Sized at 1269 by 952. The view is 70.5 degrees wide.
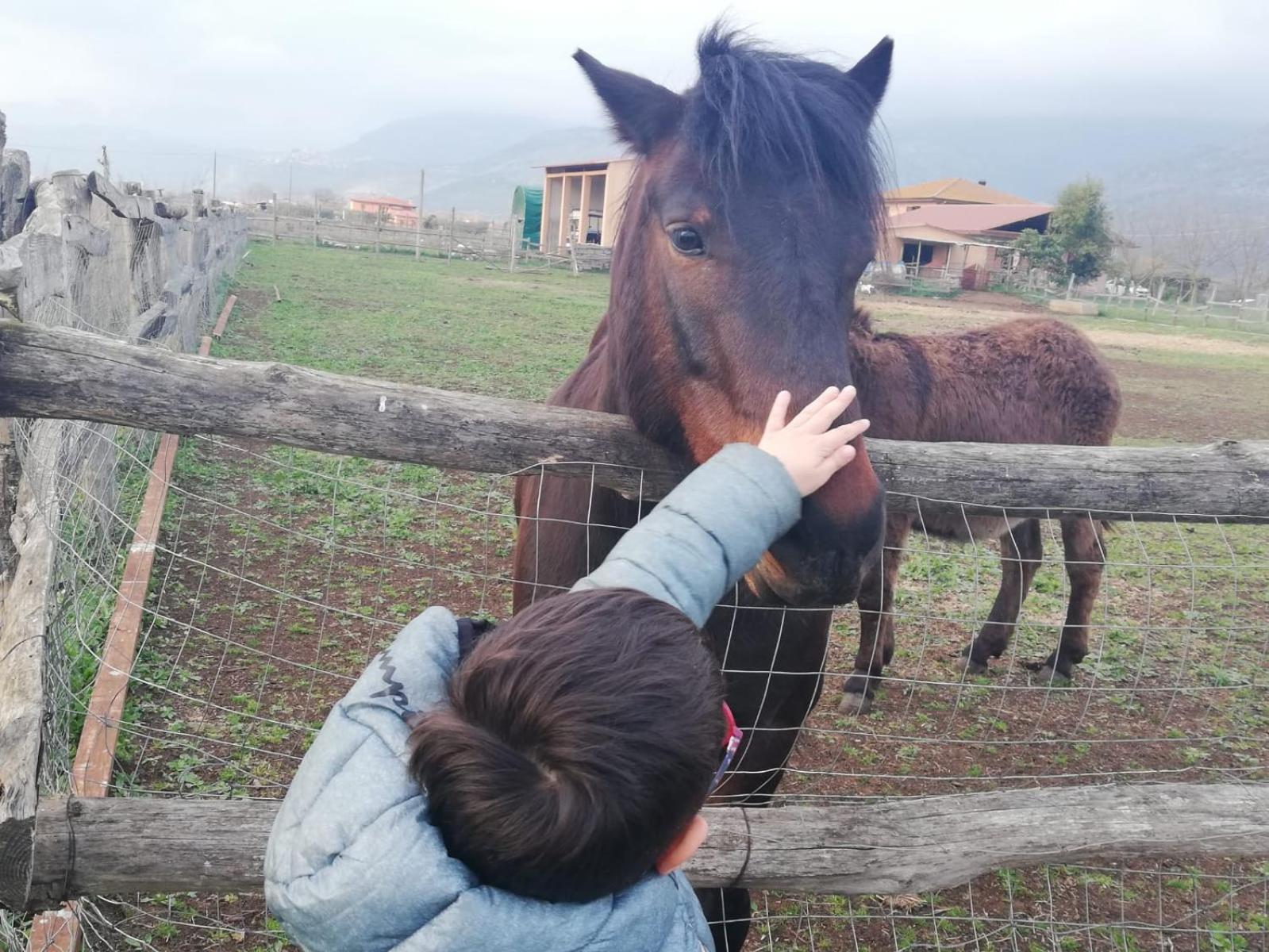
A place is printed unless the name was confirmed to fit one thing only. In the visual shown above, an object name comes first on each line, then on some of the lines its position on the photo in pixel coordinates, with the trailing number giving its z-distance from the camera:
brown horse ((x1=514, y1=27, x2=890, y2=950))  1.81
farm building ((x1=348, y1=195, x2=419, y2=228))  75.38
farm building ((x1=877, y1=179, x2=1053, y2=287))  46.38
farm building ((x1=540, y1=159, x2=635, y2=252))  44.22
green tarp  48.91
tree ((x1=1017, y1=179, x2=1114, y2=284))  42.16
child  0.99
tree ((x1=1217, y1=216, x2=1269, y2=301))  73.25
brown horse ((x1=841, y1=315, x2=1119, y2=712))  4.94
